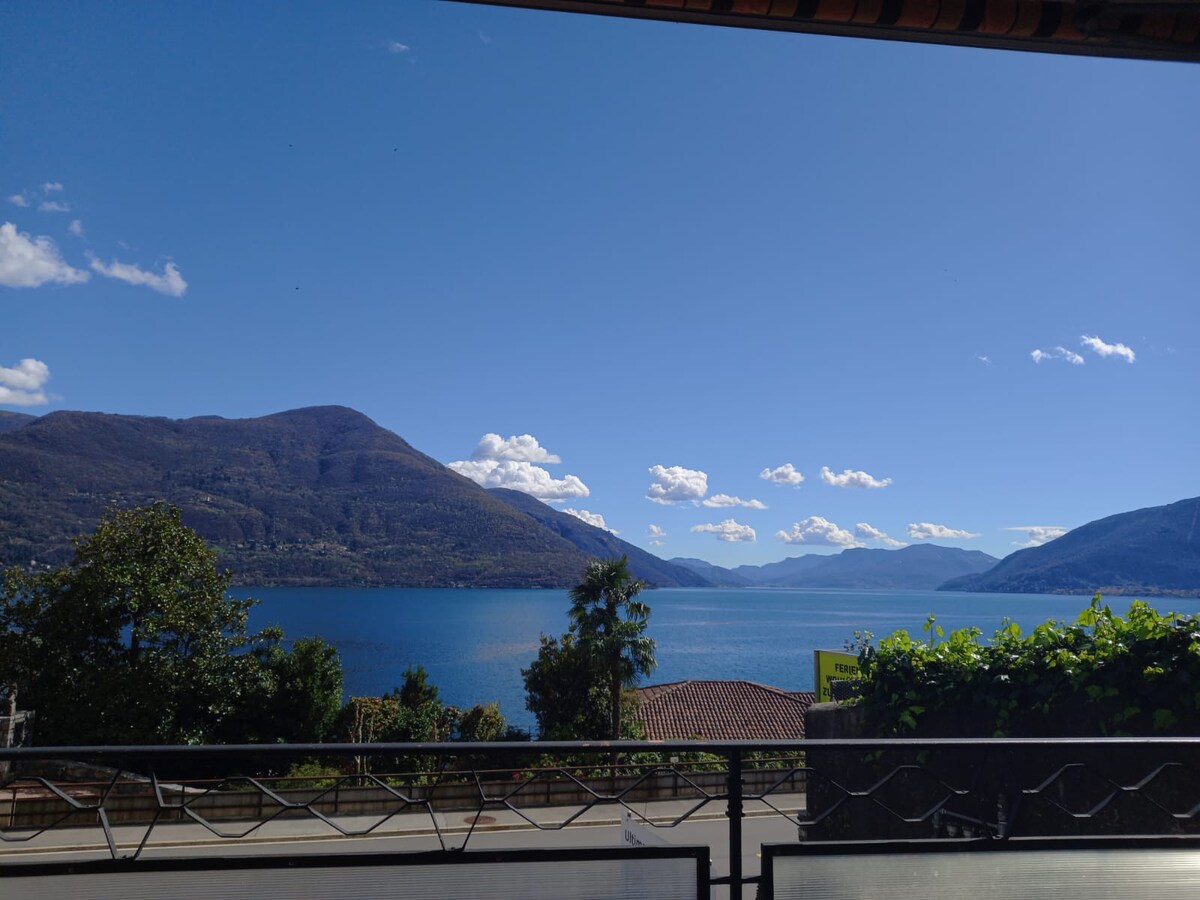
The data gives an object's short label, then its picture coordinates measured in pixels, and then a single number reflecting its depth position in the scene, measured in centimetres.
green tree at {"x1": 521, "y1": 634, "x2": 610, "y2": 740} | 3169
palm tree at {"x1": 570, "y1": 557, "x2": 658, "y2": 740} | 3112
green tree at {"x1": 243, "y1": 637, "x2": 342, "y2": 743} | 2508
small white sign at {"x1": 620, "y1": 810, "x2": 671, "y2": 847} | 224
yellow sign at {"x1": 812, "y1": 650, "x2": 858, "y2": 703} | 2183
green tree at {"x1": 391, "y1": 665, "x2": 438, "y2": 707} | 3253
